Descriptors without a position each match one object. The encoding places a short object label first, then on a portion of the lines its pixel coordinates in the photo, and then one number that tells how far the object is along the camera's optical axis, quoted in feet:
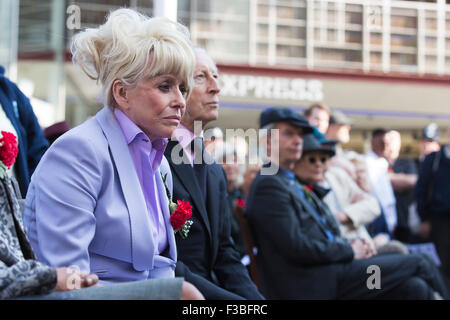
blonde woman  5.18
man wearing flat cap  11.15
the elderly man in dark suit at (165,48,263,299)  7.98
